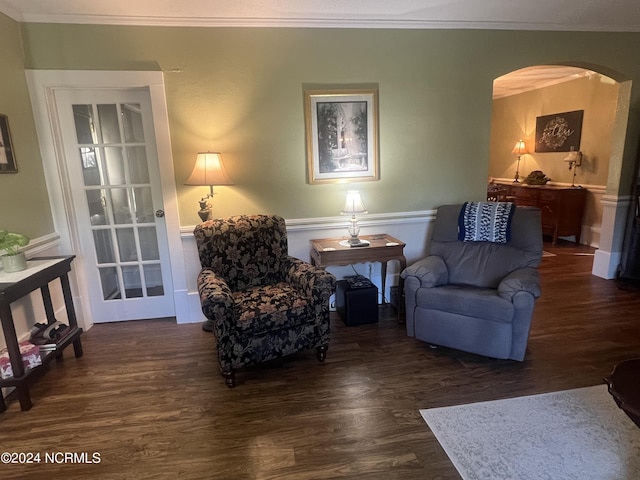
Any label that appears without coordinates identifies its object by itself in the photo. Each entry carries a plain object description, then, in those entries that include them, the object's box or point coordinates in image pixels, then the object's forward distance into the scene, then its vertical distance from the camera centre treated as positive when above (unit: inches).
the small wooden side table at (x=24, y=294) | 78.0 -29.4
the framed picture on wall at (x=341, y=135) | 121.1 +11.1
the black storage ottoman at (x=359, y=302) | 119.0 -44.0
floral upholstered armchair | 87.4 -32.4
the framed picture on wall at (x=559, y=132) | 206.4 +16.5
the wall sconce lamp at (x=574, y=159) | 202.8 +0.0
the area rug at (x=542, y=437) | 62.9 -52.6
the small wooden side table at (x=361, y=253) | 113.2 -26.9
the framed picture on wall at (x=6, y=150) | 94.4 +7.9
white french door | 114.7 -8.0
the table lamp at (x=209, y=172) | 108.0 +0.2
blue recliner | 92.4 -34.4
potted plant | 82.3 -16.7
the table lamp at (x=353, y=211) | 115.0 -13.9
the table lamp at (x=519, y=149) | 242.2 +7.6
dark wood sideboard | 200.5 -27.1
